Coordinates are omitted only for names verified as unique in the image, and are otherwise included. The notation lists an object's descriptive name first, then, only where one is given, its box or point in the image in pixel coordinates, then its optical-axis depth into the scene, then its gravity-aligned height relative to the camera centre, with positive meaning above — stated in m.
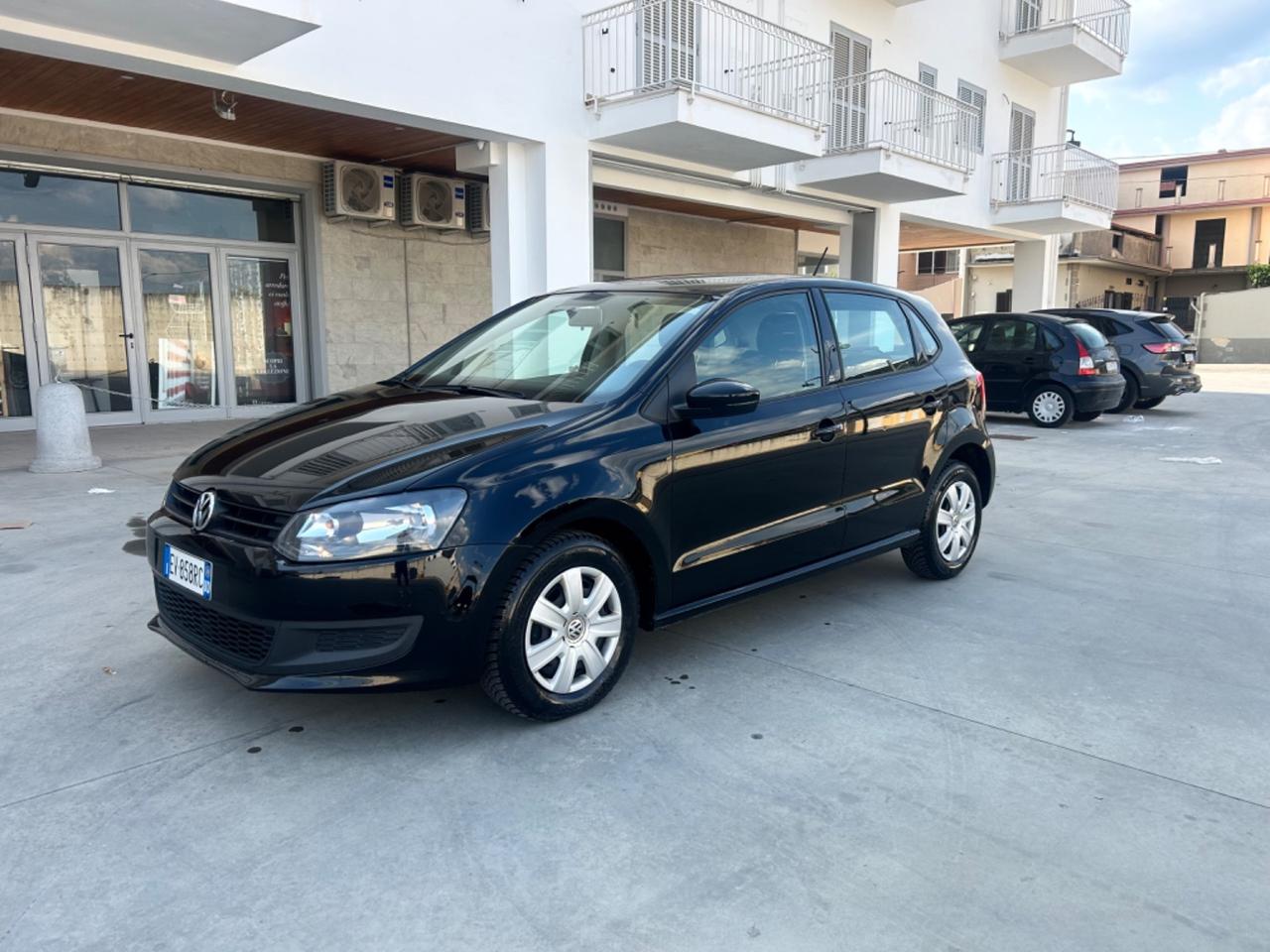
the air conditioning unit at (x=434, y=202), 12.51 +1.86
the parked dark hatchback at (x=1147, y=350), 14.10 -0.21
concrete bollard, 8.08 -0.83
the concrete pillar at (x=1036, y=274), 21.77 +1.50
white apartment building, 8.36 +2.18
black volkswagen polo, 2.95 -0.57
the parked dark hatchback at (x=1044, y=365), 12.58 -0.40
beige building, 38.34 +5.16
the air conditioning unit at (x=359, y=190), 11.88 +1.91
